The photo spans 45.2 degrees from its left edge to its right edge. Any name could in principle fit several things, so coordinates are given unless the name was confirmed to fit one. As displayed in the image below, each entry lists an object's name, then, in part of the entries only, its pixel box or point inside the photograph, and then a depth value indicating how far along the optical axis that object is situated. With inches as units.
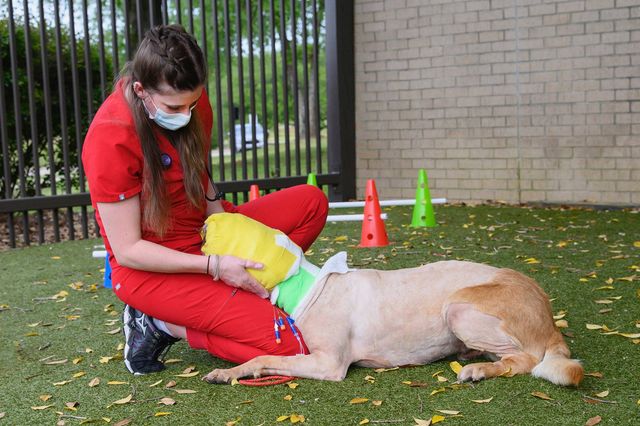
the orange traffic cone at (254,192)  313.4
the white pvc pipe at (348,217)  260.8
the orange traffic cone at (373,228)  260.7
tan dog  122.0
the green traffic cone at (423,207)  303.3
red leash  124.6
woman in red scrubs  125.3
